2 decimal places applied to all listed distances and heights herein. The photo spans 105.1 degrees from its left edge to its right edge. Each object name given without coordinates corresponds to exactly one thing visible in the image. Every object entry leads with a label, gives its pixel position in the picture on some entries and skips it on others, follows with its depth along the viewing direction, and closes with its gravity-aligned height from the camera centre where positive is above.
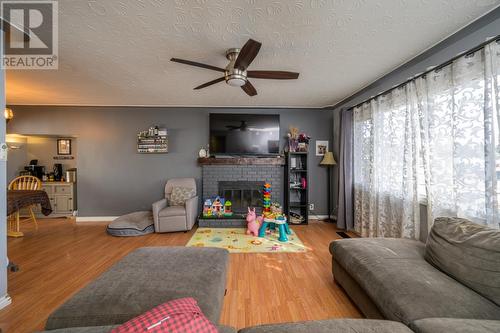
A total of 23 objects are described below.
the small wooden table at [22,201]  2.63 -0.45
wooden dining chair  3.40 -0.27
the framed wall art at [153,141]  3.93 +0.58
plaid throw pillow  0.68 -0.57
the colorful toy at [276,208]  3.43 -0.77
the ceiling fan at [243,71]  1.57 +0.95
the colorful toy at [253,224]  3.13 -0.93
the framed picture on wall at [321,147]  4.20 +0.44
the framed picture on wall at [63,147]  4.61 +0.56
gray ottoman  1.00 -0.72
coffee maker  4.30 +0.03
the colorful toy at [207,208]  3.71 -0.78
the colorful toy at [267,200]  3.65 -0.63
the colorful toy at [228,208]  3.80 -0.82
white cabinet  4.22 -0.60
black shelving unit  3.81 -0.38
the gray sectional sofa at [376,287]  0.93 -0.73
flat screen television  3.88 +0.71
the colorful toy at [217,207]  3.78 -0.78
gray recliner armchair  3.26 -0.83
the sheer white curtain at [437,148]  1.49 +0.18
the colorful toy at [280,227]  2.93 -0.95
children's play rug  2.67 -1.12
